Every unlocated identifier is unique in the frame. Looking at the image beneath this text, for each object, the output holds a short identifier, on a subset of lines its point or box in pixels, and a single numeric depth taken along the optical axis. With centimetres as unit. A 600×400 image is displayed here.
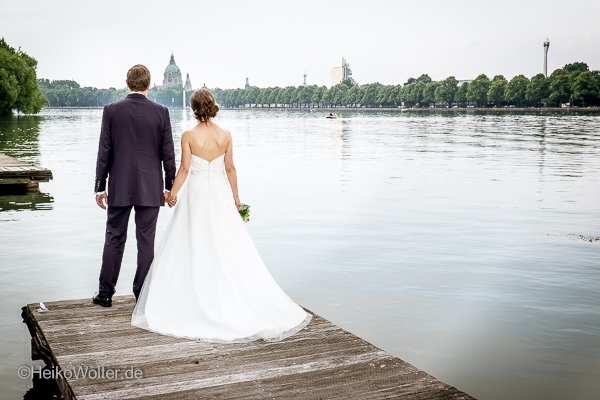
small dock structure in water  2214
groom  688
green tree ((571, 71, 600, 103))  18375
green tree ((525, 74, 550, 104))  19775
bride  660
